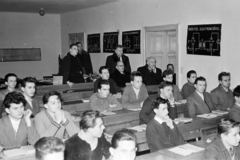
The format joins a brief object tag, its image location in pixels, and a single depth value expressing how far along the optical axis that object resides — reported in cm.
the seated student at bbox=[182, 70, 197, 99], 653
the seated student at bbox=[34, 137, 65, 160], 187
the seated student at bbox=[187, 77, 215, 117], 520
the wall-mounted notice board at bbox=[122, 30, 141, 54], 889
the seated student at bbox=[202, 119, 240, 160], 279
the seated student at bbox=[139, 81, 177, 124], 437
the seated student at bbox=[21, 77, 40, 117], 475
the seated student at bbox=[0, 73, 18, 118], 563
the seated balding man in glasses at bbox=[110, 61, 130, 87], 703
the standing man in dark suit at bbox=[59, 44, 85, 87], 685
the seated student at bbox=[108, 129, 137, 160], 232
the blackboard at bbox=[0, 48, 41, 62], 1199
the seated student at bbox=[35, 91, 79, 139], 354
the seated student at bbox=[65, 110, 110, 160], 270
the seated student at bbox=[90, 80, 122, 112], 503
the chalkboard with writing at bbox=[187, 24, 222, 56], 662
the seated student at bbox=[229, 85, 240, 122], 449
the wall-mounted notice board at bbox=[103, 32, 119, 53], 977
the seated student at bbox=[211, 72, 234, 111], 593
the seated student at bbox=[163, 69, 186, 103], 604
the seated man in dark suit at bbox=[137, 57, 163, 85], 732
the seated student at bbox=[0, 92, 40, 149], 350
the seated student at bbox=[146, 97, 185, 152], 342
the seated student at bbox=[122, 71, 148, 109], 549
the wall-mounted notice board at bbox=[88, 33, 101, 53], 1071
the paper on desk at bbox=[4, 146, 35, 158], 300
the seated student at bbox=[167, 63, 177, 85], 795
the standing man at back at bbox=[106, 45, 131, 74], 764
